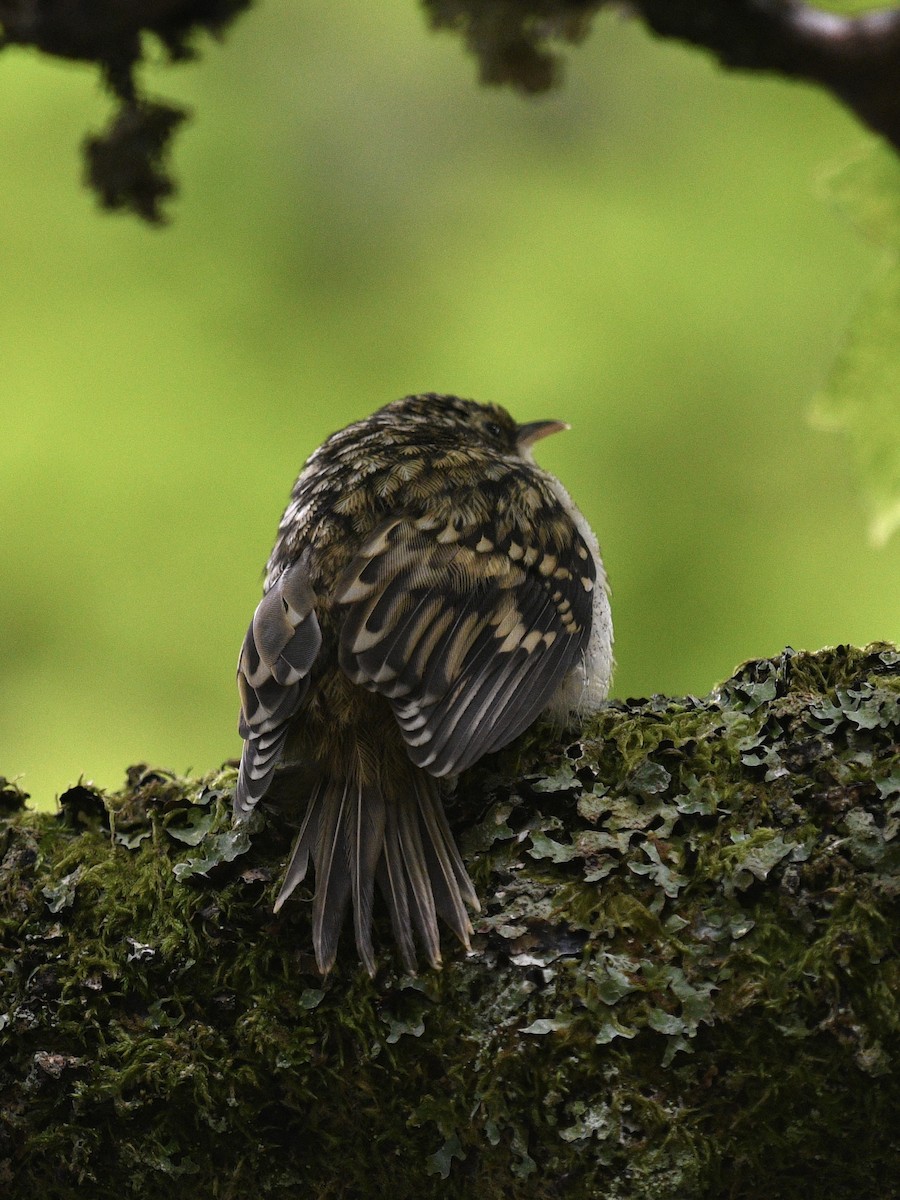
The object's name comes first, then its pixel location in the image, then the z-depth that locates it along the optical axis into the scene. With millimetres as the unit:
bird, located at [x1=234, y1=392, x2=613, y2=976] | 5629
